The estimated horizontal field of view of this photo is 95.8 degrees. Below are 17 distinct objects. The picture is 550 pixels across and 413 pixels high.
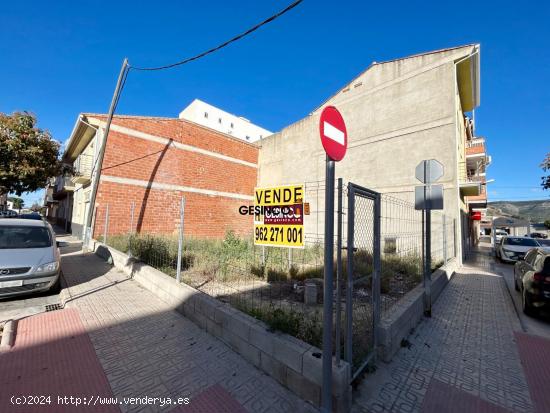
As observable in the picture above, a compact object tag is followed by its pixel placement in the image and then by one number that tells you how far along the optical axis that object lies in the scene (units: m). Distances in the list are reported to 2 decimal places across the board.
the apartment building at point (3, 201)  38.66
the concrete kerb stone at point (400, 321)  3.16
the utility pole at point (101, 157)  10.22
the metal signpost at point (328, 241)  2.13
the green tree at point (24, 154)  13.84
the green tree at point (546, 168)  14.73
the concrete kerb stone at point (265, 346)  2.33
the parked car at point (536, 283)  4.71
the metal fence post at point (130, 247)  8.23
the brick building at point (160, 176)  13.67
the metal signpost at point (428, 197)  4.80
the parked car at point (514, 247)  12.00
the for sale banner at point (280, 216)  4.14
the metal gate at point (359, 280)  2.57
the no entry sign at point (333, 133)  2.09
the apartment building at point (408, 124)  11.01
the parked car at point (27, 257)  4.69
